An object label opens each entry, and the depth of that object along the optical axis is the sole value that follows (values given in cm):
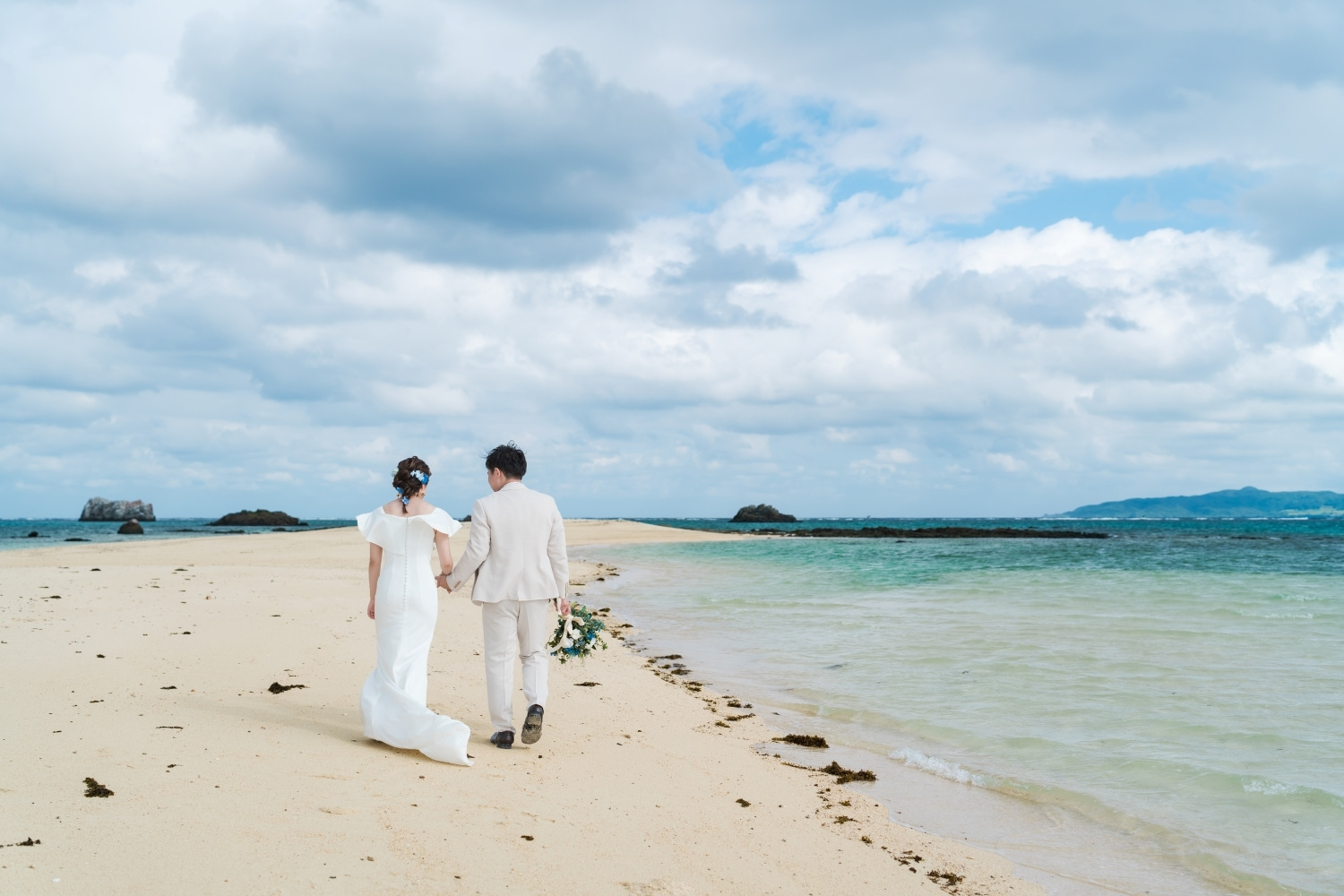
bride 551
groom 586
